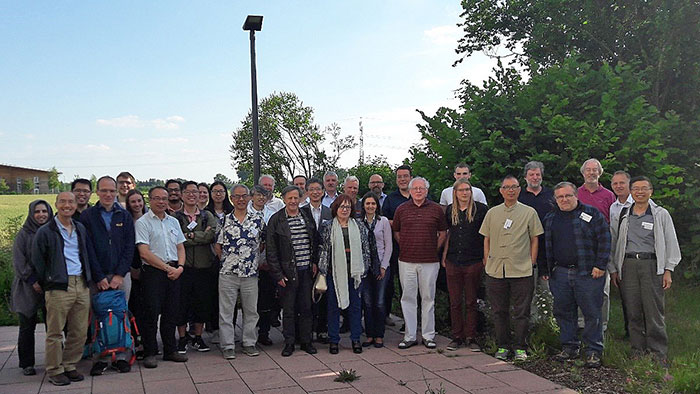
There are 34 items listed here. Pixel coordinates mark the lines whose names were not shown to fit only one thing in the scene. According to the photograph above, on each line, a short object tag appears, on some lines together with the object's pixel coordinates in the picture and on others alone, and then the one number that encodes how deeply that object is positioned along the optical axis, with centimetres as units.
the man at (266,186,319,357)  638
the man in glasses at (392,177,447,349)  655
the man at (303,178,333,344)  690
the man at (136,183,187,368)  590
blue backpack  570
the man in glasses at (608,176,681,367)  568
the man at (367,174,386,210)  773
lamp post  1029
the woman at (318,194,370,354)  648
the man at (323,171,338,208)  788
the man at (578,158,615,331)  630
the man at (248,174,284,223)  726
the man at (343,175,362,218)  723
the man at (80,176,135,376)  568
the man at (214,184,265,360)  629
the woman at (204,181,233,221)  710
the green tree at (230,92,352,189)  1980
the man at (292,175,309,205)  856
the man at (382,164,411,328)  745
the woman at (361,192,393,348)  673
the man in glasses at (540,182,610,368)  563
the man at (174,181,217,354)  637
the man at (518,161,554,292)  630
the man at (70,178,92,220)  604
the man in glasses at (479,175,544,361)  597
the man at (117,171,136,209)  663
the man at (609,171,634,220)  618
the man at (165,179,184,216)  668
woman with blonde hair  642
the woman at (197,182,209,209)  688
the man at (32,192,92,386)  530
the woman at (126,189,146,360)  609
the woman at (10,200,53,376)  547
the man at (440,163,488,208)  689
